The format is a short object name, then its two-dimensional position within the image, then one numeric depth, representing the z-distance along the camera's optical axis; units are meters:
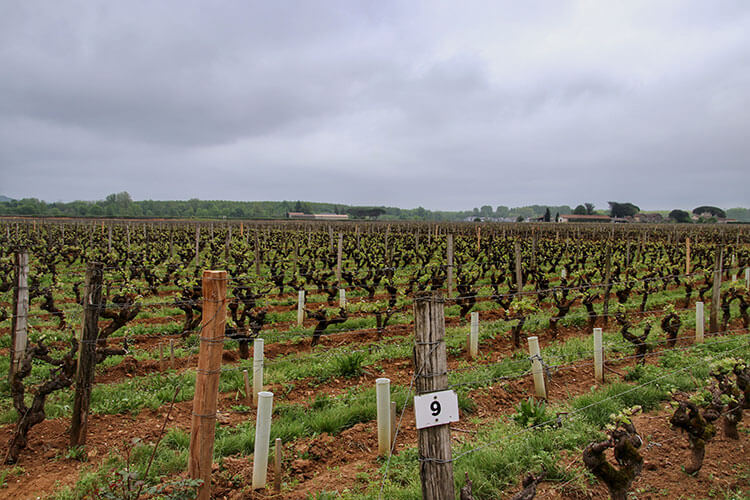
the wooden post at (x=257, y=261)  17.03
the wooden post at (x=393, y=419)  4.38
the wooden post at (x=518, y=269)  11.73
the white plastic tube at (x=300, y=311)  9.93
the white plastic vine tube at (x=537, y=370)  5.70
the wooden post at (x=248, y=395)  5.62
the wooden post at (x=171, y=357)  6.58
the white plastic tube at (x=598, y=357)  6.17
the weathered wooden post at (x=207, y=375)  3.12
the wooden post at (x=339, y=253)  14.14
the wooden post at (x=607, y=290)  9.83
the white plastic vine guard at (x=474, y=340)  7.62
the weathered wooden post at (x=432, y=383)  2.63
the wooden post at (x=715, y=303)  9.00
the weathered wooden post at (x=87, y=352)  4.07
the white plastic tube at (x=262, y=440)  3.68
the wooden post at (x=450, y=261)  12.93
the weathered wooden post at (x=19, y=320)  5.37
